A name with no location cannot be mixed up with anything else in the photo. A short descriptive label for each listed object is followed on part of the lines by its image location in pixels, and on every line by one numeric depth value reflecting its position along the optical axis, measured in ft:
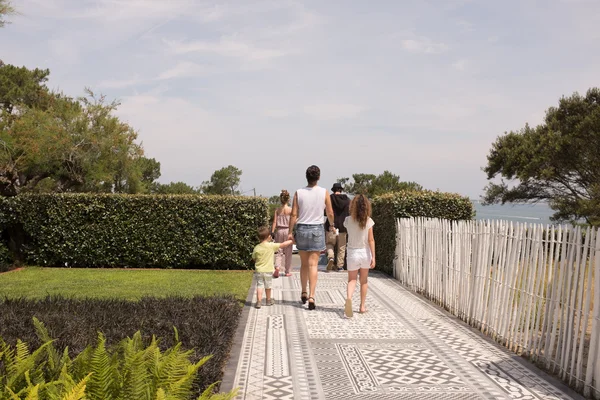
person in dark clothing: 45.11
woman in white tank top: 29.04
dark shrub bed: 18.17
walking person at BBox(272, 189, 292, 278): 41.22
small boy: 29.11
